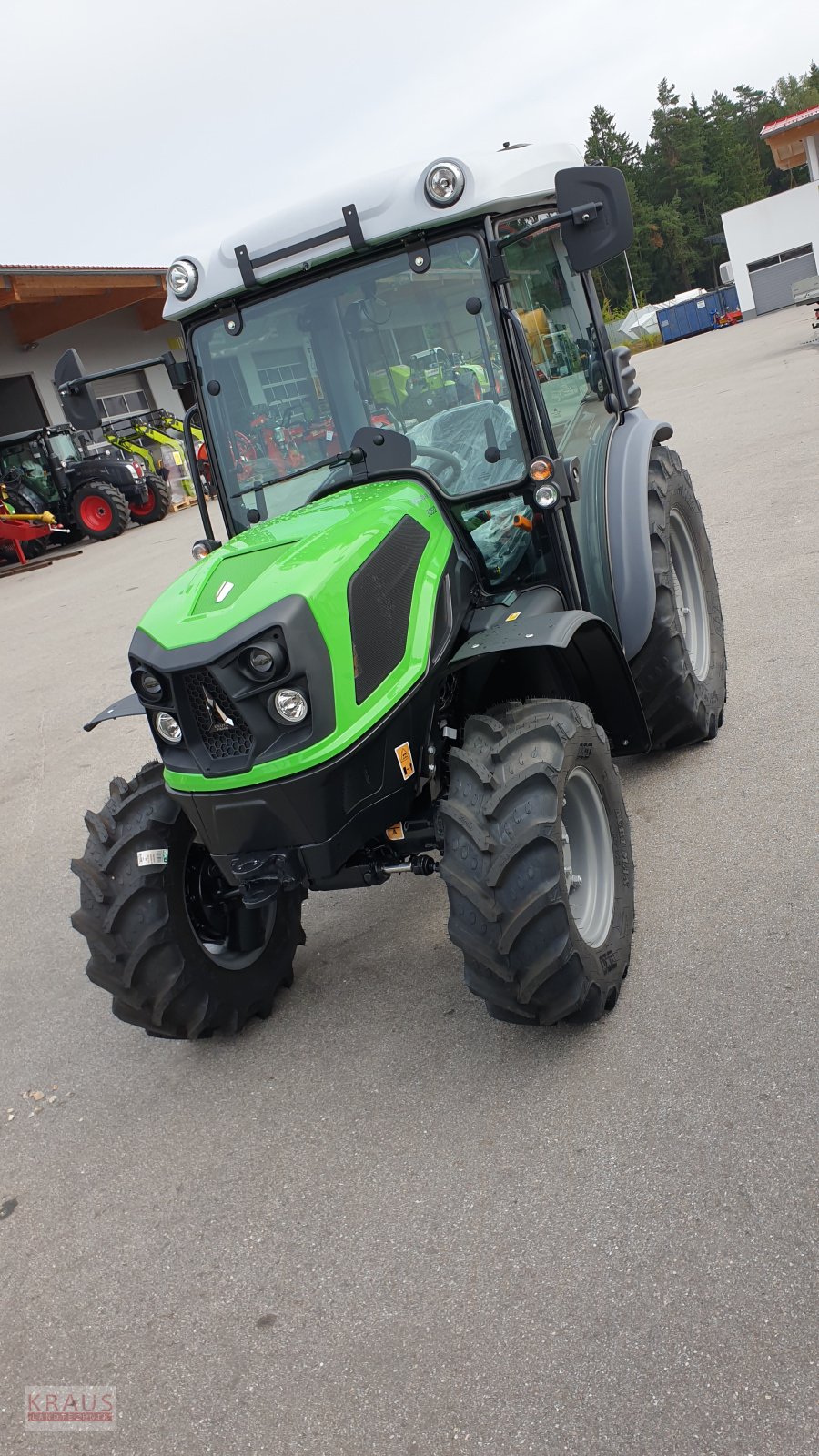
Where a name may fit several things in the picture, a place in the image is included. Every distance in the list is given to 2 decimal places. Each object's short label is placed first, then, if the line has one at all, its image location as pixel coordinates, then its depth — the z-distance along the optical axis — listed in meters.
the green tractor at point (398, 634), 3.07
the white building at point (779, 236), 39.62
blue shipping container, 44.97
